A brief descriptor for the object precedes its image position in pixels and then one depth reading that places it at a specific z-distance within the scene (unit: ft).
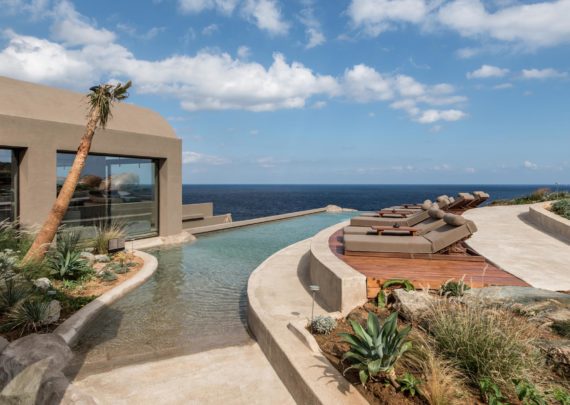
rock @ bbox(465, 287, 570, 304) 16.56
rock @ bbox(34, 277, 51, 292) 22.22
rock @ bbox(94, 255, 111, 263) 32.22
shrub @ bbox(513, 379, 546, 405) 10.62
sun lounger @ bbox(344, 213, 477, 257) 26.30
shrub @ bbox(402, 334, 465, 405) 10.71
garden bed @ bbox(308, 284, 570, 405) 11.02
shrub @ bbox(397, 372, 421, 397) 11.51
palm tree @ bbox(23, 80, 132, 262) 27.30
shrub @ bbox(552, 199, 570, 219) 44.14
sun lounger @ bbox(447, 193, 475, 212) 49.43
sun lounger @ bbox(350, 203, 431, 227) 37.96
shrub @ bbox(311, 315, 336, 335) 16.51
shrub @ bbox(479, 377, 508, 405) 10.78
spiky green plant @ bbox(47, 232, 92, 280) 26.20
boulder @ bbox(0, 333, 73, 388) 12.35
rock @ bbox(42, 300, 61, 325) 18.86
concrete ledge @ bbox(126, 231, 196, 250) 43.14
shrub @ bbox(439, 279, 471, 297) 18.37
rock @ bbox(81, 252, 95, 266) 30.65
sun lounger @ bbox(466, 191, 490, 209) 50.44
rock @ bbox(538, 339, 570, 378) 12.32
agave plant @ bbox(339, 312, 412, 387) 12.01
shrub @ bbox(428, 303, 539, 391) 11.65
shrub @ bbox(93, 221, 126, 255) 34.60
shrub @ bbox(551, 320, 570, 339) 14.29
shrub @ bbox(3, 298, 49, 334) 18.07
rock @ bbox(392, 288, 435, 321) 16.26
